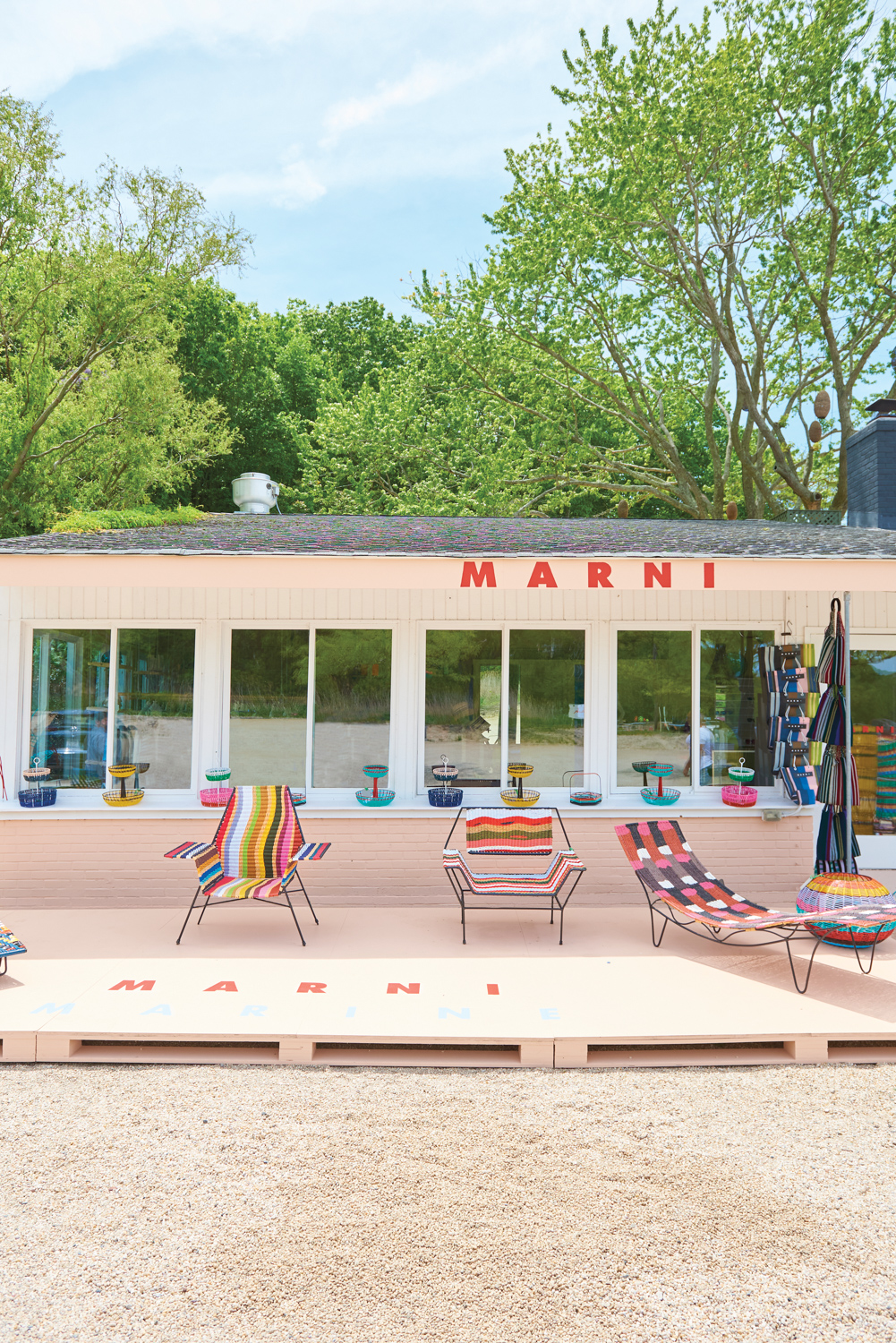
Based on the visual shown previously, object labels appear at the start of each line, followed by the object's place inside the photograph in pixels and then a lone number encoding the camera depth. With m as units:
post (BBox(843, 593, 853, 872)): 6.74
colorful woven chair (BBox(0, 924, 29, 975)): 5.35
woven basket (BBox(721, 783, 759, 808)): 7.94
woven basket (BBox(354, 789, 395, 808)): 7.89
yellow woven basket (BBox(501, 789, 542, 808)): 8.02
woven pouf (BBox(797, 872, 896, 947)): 6.03
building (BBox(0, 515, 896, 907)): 7.69
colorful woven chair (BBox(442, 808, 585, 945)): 6.45
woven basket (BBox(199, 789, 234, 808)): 7.71
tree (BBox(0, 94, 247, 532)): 19.22
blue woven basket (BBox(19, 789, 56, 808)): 7.60
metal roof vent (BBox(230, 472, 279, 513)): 14.39
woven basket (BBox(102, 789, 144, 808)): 7.77
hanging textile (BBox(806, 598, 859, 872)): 6.73
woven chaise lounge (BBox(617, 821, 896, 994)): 5.57
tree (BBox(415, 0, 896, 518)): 18.69
